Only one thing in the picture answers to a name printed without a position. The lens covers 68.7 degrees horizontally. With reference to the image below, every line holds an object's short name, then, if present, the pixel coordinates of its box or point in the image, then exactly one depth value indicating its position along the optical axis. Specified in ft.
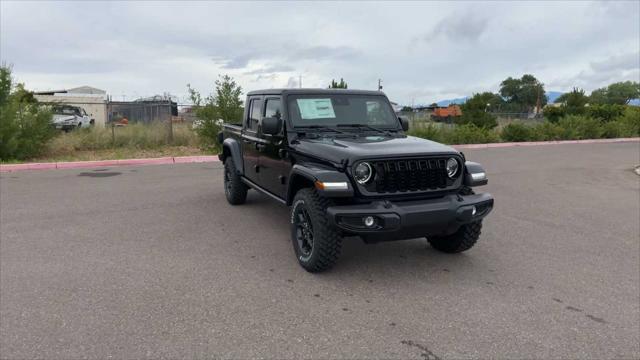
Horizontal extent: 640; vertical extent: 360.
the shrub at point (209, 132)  48.24
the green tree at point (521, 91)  295.48
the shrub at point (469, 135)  64.68
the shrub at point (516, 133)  71.77
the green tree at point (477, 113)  85.25
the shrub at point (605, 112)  100.48
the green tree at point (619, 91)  351.09
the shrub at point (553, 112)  108.36
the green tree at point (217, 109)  47.44
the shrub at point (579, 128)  76.59
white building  94.63
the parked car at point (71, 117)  68.00
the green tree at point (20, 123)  40.86
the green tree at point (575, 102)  109.60
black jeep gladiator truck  13.12
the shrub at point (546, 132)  73.17
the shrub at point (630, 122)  85.25
